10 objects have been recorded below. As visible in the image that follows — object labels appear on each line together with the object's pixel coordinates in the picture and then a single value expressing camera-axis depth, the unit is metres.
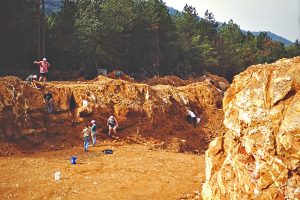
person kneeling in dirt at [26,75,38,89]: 27.56
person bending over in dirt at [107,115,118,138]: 28.61
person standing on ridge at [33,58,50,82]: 30.53
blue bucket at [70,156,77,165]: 22.09
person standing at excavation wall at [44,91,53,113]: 27.56
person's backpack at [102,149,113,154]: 25.11
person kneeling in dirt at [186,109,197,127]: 35.62
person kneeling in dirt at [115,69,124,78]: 40.75
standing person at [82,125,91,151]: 24.64
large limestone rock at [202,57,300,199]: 10.45
